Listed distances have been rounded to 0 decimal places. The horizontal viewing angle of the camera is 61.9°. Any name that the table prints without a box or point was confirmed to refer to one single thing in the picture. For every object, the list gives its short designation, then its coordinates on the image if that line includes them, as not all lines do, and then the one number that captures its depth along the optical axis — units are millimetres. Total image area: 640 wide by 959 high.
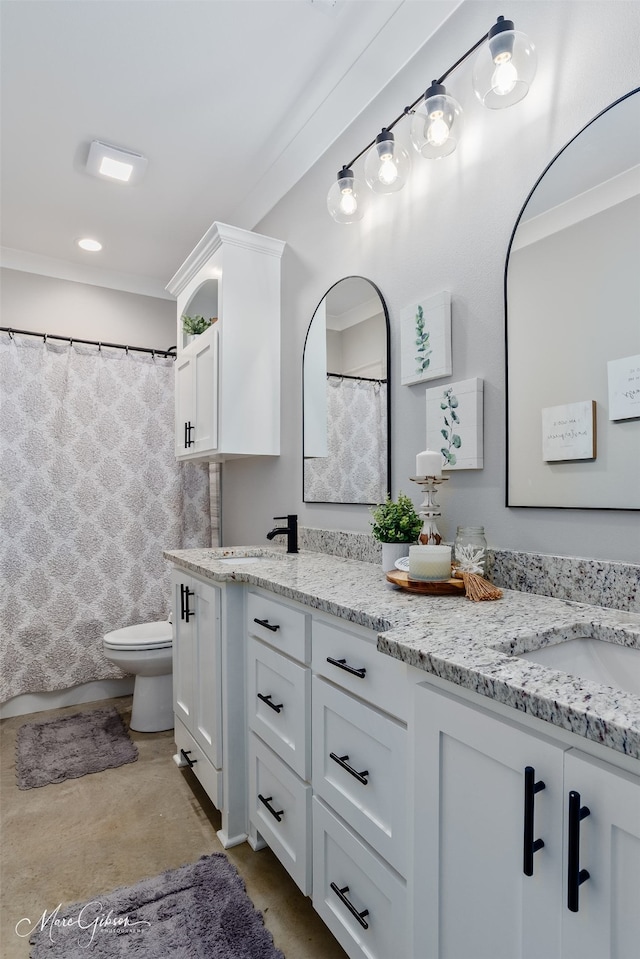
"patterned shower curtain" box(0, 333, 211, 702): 2824
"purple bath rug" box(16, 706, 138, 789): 2209
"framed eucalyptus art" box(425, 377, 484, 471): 1471
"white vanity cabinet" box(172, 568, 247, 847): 1688
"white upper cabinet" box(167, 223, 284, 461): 2439
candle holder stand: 1428
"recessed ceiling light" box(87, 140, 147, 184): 2346
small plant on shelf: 2760
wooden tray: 1261
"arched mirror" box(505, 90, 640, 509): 1118
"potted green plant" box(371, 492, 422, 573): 1536
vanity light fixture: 1228
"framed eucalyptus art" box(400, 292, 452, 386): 1570
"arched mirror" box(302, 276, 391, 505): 1878
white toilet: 2520
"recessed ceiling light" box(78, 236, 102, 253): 3143
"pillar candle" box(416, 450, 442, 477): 1429
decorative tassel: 1201
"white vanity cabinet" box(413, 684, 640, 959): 570
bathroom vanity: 597
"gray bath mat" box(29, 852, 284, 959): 1301
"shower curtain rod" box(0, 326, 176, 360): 2848
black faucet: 2283
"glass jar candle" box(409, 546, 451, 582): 1275
